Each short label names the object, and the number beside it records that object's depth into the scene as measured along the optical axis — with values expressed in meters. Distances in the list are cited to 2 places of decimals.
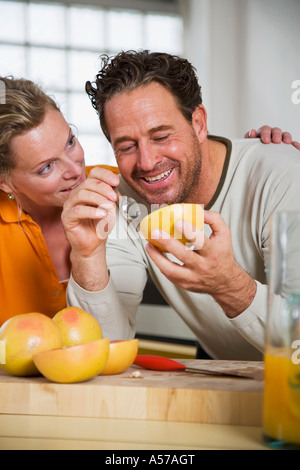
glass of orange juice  0.60
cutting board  0.75
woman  1.54
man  1.30
